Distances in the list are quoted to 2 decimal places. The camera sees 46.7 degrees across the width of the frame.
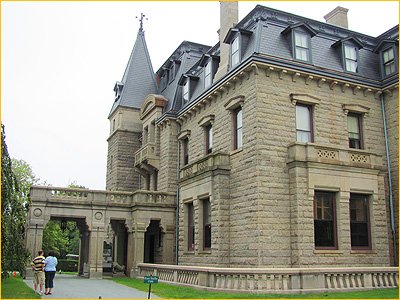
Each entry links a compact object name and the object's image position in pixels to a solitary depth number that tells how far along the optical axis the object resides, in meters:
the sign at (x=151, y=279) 13.02
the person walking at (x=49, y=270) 16.92
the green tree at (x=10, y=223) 15.48
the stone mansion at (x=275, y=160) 20.00
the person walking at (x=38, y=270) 16.66
